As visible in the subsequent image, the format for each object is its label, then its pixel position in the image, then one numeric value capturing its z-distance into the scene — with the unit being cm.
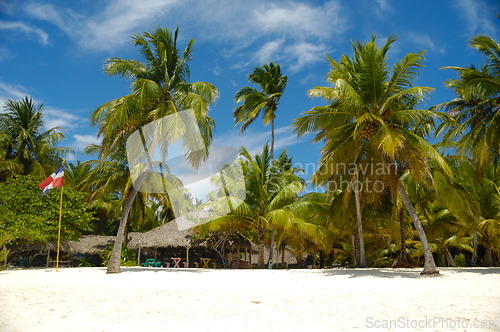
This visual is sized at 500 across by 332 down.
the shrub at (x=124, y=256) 1608
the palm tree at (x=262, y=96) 2023
